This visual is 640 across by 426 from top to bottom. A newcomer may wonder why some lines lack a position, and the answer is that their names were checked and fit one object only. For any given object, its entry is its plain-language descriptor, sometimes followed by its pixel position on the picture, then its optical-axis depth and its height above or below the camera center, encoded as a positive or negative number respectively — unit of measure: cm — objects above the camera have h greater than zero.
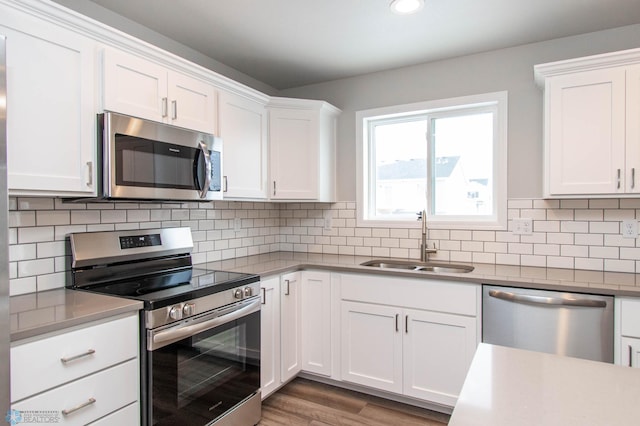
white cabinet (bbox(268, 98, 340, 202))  300 +49
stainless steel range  167 -55
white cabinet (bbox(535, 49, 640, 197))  211 +48
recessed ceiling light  207 +112
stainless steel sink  279 -43
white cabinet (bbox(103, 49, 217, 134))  183 +62
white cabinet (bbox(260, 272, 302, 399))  247 -83
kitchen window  282 +37
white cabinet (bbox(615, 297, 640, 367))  188 -60
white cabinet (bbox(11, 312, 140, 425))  128 -61
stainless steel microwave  177 +25
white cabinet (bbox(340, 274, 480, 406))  231 -81
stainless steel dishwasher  196 -61
